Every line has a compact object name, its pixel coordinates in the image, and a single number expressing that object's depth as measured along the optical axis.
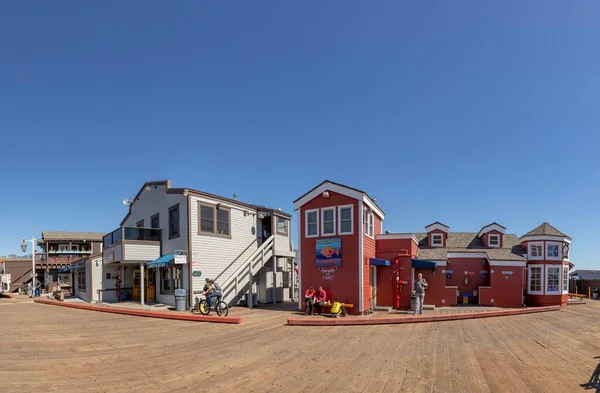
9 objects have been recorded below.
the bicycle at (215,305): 15.61
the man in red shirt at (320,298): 16.67
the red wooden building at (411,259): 17.25
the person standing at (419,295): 16.45
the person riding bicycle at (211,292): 15.64
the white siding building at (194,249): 18.83
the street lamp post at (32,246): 33.42
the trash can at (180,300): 17.44
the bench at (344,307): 16.28
